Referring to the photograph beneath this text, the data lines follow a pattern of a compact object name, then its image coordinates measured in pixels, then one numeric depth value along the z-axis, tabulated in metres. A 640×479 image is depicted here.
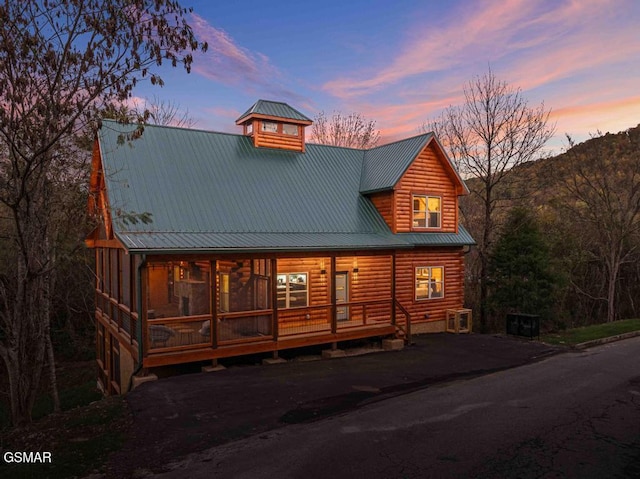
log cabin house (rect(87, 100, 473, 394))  13.53
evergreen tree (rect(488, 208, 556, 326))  22.12
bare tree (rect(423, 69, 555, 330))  24.75
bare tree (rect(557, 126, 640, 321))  29.34
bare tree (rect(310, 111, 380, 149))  42.31
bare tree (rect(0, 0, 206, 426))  8.15
